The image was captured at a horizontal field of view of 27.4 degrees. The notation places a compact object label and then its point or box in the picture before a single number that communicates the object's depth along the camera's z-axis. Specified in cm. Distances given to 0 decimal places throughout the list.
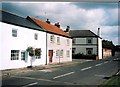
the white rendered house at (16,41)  2052
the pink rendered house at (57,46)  3102
